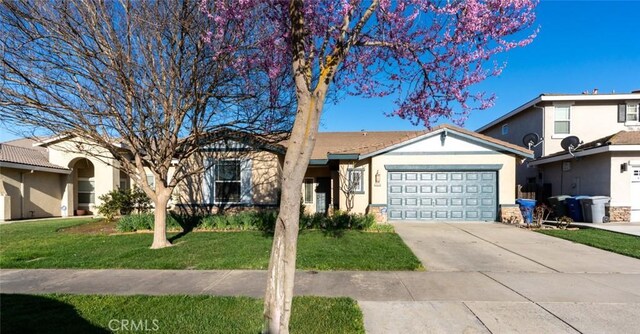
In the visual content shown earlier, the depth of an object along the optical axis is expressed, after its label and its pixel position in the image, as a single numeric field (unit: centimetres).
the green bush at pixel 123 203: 1395
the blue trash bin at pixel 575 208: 1420
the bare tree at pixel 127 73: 704
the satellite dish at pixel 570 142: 1625
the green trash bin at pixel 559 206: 1479
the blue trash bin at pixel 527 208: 1374
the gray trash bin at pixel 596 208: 1362
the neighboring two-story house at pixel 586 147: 1393
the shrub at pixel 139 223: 1185
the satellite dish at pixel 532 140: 1828
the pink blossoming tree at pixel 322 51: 300
